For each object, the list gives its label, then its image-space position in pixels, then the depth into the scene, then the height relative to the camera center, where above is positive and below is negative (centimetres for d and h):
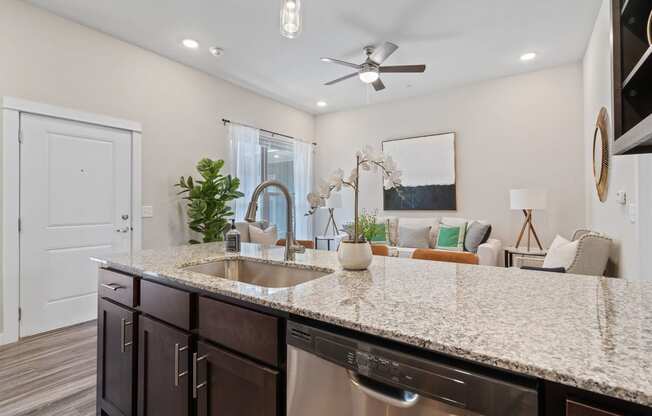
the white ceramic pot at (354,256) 136 -20
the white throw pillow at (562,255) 246 -37
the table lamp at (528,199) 375 +12
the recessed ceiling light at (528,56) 380 +183
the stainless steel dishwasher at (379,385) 60 -38
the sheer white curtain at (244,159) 464 +75
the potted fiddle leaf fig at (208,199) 384 +13
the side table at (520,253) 365 -50
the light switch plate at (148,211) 366 -1
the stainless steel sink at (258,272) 154 -32
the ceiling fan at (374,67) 324 +150
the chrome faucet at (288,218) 165 -4
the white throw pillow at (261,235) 466 -38
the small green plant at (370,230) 248 -16
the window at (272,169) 472 +68
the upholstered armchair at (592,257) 241 -36
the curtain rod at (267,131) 453 +127
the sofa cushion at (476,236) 421 -35
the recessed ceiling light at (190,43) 349 +183
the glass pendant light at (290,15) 185 +112
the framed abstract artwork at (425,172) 492 +59
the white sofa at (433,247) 380 -42
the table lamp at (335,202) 539 +13
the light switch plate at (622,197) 223 +8
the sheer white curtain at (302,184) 580 +46
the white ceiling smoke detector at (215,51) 365 +183
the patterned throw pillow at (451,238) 442 -40
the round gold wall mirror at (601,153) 274 +51
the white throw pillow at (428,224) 474 -22
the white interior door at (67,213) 285 -3
